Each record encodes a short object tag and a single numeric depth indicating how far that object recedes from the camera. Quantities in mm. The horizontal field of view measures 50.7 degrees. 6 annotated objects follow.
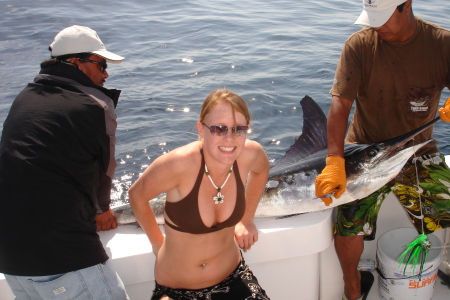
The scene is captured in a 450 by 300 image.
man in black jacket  2041
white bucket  2881
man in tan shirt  2797
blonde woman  2133
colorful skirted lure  2744
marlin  2787
